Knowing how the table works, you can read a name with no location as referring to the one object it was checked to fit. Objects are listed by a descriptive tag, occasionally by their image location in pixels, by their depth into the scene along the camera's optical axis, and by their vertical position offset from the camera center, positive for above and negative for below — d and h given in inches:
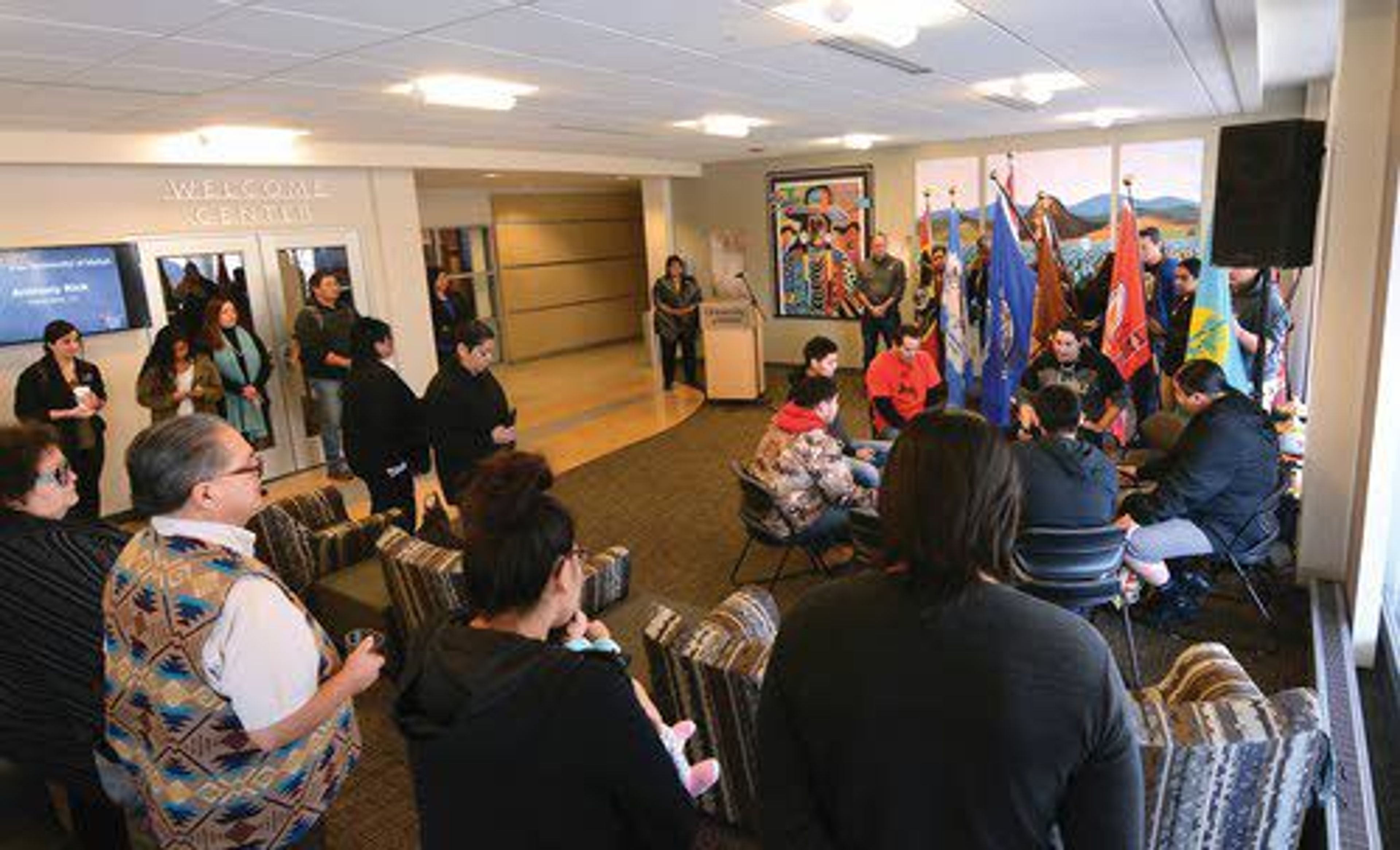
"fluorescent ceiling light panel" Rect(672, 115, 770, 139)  276.2 +37.2
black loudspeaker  149.6 +2.7
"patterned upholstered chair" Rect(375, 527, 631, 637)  122.4 -47.1
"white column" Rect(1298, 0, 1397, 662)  139.3 -15.3
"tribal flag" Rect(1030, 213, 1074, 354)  257.3 -22.6
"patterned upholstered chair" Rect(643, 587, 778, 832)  95.8 -47.8
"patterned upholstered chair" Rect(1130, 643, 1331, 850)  71.8 -45.1
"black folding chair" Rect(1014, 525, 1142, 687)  126.6 -49.4
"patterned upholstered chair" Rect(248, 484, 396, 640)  148.5 -53.4
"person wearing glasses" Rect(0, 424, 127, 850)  82.4 -30.9
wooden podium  366.9 -44.8
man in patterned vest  66.8 -30.0
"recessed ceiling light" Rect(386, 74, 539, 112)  185.8 +35.8
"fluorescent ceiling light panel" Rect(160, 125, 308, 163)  242.4 +35.7
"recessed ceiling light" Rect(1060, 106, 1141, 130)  315.9 +37.5
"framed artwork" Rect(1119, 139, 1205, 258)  356.8 +11.5
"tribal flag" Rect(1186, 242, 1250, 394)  205.6 -25.9
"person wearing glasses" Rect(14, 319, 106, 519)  215.5 -28.8
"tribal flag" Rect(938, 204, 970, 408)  257.3 -28.9
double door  262.7 -6.3
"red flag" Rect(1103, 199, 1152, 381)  227.3 -24.0
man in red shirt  215.3 -36.6
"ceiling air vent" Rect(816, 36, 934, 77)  171.8 +36.8
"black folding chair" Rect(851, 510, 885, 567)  148.6 -50.6
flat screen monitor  227.8 -2.8
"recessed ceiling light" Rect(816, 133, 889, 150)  356.5 +38.0
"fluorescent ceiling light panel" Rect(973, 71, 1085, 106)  230.2 +36.6
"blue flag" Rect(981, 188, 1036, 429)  235.3 -23.1
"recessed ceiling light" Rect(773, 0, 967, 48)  141.6 +35.9
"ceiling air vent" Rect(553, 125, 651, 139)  274.5 +37.5
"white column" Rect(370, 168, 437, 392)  310.2 -4.3
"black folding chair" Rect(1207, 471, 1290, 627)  148.6 -55.9
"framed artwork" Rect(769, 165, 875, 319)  426.0 -0.6
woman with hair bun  48.3 -25.9
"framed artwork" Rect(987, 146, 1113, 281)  375.9 +10.6
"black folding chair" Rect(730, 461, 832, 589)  168.2 -53.0
